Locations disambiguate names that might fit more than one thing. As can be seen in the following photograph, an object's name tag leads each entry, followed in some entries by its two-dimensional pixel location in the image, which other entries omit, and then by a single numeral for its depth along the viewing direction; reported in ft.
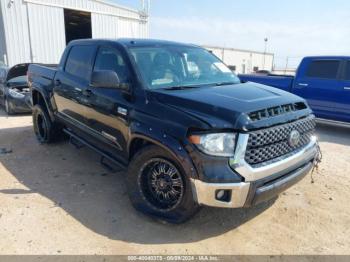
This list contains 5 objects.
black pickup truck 9.00
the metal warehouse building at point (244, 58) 101.71
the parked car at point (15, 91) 28.60
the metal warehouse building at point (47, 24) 43.98
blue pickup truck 24.23
